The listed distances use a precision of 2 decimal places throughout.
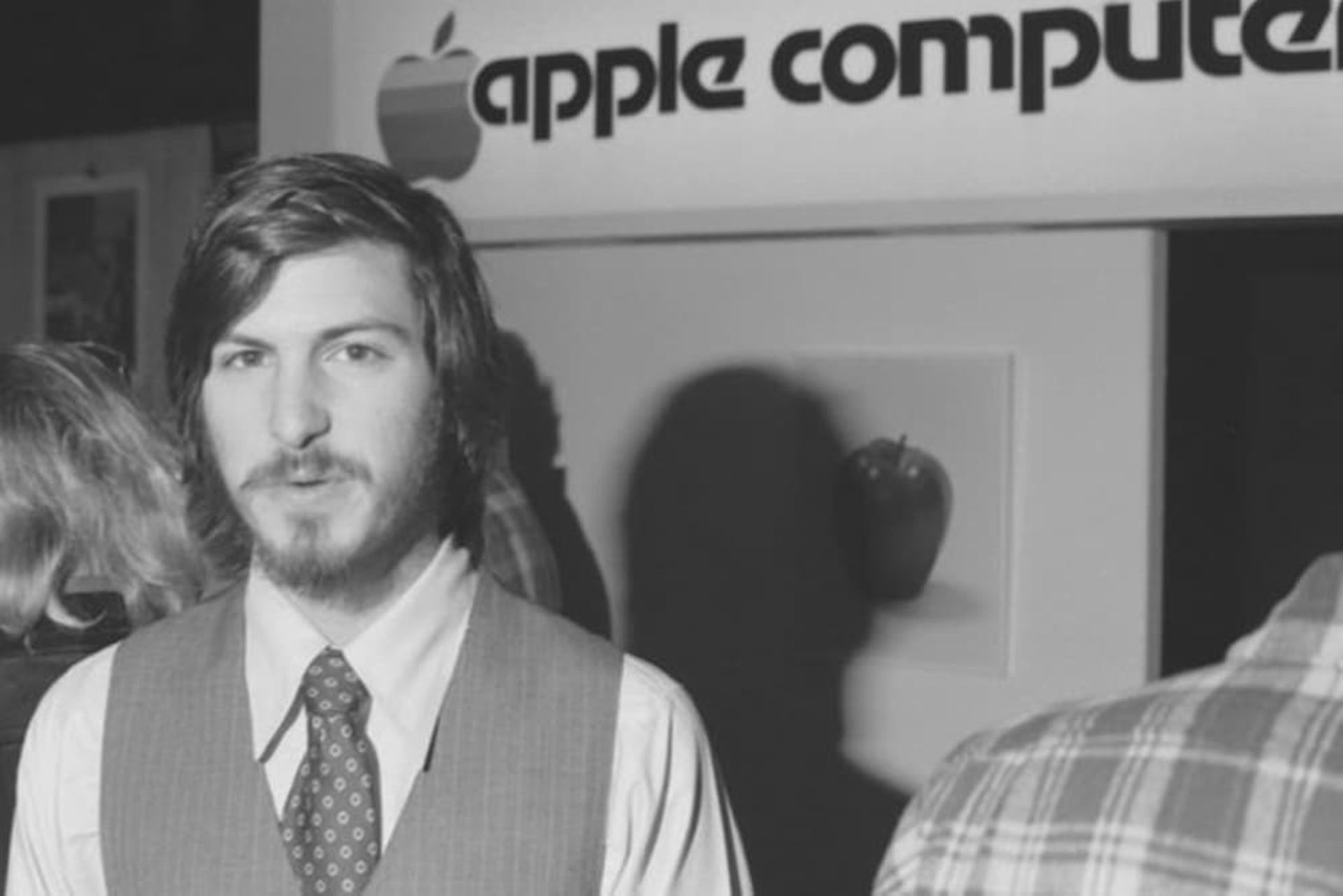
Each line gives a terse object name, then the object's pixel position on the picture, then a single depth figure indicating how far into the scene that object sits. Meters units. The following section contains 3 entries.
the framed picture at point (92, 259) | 5.73
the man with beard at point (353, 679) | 2.10
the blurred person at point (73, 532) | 2.51
